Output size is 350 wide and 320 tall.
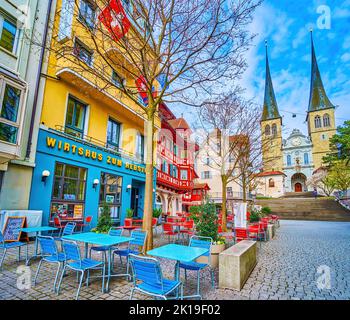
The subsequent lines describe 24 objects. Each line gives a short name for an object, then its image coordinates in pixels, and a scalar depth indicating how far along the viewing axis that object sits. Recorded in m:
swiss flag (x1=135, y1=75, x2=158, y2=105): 13.07
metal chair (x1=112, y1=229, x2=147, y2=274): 4.93
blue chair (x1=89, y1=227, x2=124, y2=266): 5.68
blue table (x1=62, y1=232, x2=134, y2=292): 4.12
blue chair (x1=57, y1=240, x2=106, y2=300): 3.56
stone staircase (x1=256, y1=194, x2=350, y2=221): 22.90
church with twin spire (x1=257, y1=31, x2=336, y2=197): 49.84
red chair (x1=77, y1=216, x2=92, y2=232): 9.84
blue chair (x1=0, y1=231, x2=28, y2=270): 4.89
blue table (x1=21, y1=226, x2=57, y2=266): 5.53
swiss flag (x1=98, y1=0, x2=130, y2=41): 6.14
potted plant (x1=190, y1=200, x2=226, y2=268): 6.05
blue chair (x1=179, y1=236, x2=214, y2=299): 3.95
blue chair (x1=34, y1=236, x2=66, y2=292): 3.92
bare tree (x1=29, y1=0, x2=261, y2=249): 6.14
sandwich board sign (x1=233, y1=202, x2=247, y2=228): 9.56
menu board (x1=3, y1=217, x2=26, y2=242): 6.82
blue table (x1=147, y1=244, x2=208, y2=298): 3.27
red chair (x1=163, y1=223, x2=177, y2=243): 8.43
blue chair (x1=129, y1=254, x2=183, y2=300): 2.71
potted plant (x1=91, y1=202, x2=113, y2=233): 8.02
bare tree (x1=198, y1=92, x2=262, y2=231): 12.08
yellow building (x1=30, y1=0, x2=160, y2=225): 8.96
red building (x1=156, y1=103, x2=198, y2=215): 20.06
